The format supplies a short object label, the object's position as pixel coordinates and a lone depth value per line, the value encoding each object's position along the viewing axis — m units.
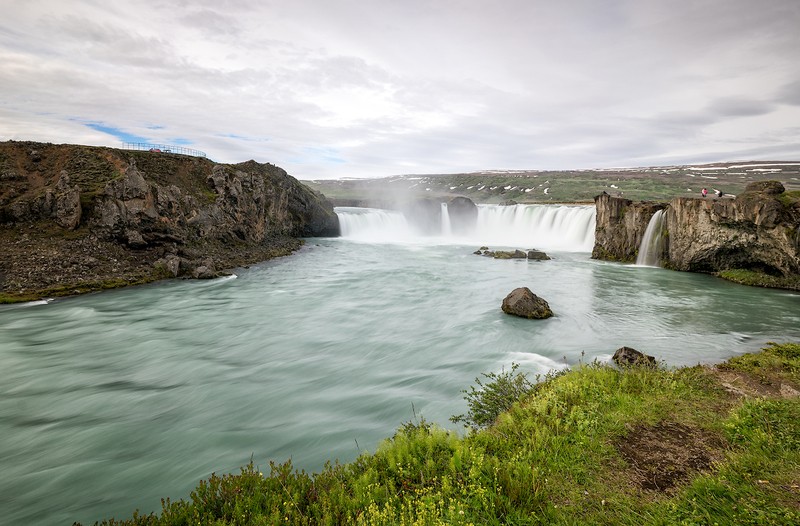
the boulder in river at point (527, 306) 19.02
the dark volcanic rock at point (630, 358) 10.84
